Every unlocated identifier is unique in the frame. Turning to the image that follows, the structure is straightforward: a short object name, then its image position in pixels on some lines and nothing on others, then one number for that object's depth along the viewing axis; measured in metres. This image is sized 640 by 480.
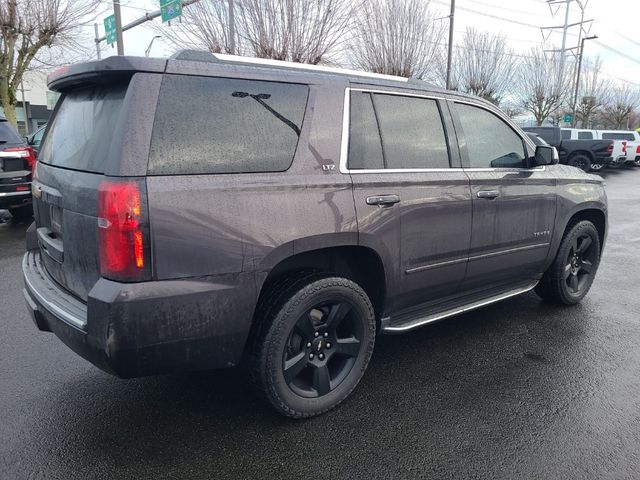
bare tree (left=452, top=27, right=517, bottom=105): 28.02
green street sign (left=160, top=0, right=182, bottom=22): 12.42
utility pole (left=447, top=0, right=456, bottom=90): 19.66
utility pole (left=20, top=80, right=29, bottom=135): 35.62
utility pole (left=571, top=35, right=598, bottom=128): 35.03
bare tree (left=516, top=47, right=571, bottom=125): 33.84
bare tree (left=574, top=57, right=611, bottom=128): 40.09
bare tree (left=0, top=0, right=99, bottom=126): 14.83
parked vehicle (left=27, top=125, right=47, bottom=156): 9.88
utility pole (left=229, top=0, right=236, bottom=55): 13.86
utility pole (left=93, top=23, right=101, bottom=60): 20.75
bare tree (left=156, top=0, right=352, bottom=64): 15.11
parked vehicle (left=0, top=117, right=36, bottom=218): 7.27
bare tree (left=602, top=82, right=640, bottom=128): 47.23
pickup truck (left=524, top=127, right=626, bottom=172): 21.20
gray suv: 2.20
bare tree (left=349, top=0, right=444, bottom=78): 19.34
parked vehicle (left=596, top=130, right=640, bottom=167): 23.36
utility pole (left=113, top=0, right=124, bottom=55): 14.19
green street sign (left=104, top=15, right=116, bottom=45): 15.10
